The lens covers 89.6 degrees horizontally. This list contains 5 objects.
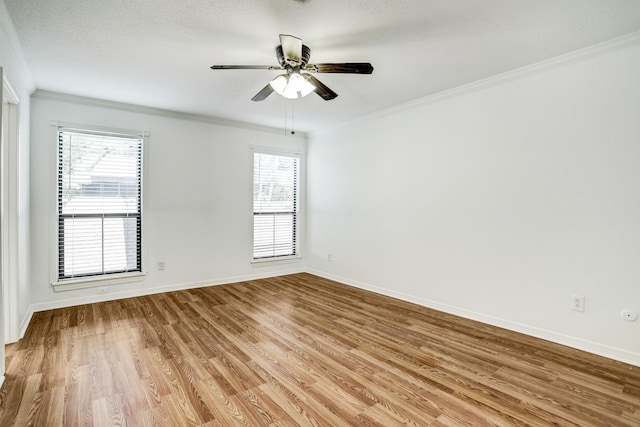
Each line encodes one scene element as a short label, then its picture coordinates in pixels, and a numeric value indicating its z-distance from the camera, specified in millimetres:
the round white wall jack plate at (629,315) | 2506
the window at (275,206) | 5418
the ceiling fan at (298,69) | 2334
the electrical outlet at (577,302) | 2766
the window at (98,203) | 3871
